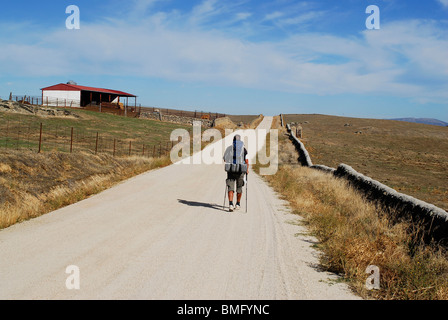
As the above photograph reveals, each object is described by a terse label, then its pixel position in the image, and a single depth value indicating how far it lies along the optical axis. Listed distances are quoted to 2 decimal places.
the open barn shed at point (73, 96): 60.03
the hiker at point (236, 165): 11.00
